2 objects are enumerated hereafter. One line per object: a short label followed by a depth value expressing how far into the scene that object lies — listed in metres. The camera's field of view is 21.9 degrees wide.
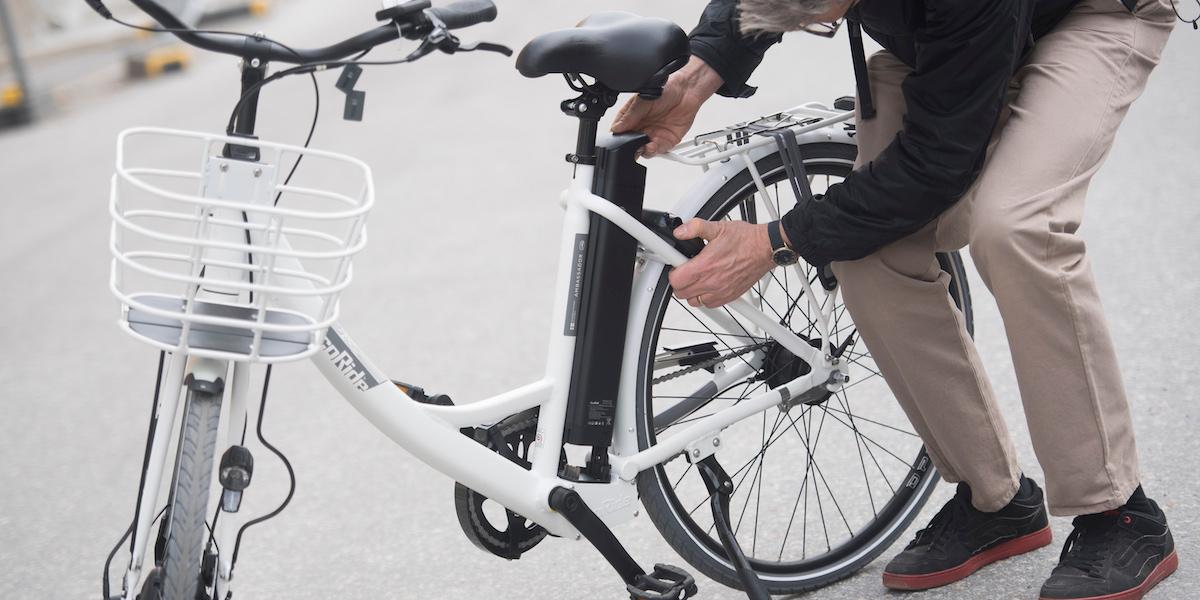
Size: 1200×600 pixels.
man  4.13
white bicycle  3.88
